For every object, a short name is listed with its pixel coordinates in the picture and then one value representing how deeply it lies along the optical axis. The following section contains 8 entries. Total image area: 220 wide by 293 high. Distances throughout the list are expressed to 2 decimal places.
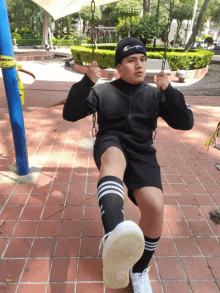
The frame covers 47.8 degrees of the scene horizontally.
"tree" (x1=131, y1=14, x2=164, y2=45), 12.72
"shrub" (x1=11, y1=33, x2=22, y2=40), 31.80
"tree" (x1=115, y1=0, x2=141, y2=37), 12.81
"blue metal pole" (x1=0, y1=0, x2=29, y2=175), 2.52
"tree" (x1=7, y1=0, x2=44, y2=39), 29.03
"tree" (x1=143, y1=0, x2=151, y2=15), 20.09
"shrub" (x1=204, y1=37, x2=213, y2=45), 39.19
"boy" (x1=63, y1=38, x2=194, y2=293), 1.56
